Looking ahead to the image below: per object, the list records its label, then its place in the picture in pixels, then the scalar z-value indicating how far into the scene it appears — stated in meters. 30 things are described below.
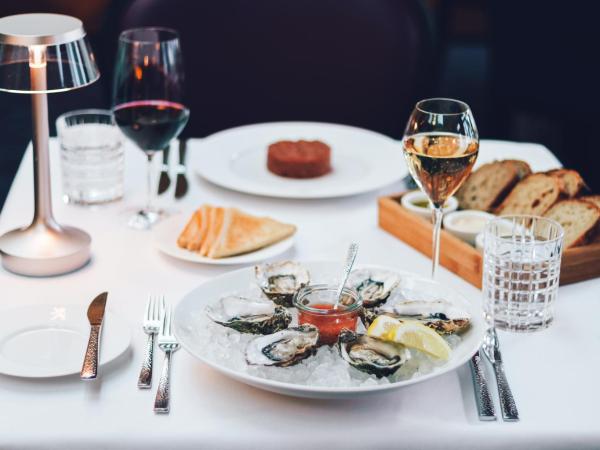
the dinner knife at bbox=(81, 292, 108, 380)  1.06
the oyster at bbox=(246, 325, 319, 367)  1.02
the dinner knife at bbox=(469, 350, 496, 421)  1.02
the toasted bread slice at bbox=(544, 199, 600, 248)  1.43
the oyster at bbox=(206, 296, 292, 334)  1.09
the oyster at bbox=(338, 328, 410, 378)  1.01
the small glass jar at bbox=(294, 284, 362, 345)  1.08
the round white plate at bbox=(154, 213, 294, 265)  1.43
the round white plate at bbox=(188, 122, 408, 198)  1.74
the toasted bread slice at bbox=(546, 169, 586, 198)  1.58
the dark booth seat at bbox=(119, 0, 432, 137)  2.50
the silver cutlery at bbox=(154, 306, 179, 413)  1.03
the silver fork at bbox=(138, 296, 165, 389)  1.09
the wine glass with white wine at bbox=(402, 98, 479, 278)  1.26
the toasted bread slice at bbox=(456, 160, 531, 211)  1.64
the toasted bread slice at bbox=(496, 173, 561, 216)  1.58
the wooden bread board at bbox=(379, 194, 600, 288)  1.38
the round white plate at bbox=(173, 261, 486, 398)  0.99
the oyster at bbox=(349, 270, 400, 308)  1.18
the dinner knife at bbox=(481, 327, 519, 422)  1.03
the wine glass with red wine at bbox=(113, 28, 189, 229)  1.56
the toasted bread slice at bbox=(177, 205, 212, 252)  1.46
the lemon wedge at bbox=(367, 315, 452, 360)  1.04
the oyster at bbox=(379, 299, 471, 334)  1.11
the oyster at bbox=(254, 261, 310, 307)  1.19
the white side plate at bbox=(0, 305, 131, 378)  1.09
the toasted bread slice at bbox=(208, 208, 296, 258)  1.45
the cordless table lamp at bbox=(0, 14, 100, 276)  1.29
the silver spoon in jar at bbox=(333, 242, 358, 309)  1.14
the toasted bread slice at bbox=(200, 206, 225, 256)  1.45
